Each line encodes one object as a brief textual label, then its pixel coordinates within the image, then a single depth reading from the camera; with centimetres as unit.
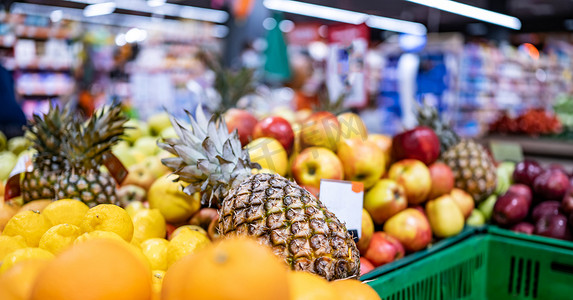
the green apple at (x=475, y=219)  141
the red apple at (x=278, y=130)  130
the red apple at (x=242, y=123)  136
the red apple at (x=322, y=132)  131
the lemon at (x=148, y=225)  114
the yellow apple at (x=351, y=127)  136
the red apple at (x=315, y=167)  123
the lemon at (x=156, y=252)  106
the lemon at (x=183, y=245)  106
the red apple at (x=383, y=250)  121
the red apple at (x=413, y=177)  131
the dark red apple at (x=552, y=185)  142
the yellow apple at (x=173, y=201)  123
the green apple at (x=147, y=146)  152
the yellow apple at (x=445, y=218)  131
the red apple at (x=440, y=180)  136
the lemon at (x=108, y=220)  101
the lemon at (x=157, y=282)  84
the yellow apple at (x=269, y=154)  124
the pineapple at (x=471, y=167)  142
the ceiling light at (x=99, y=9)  644
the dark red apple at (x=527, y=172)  149
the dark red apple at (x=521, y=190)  142
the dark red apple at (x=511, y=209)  139
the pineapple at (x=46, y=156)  122
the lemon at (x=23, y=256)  93
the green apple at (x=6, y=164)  138
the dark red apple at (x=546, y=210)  137
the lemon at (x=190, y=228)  116
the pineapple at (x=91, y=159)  120
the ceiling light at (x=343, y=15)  606
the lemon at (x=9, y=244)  98
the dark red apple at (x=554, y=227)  133
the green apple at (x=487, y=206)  146
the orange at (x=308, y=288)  75
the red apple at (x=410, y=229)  125
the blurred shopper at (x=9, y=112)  206
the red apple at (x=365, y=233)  120
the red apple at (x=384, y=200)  126
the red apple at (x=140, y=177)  134
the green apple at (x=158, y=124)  165
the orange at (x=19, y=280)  68
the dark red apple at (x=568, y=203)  134
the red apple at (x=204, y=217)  124
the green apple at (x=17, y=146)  155
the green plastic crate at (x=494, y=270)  120
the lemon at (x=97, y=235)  96
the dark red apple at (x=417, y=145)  136
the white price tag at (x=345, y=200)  113
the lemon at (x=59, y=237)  98
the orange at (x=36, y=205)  117
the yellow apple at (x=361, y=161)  127
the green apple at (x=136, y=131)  160
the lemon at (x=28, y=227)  103
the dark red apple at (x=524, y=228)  137
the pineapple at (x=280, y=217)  99
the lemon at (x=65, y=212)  106
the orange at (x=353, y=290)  87
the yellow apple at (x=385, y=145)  140
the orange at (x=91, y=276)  62
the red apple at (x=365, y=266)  115
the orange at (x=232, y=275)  60
